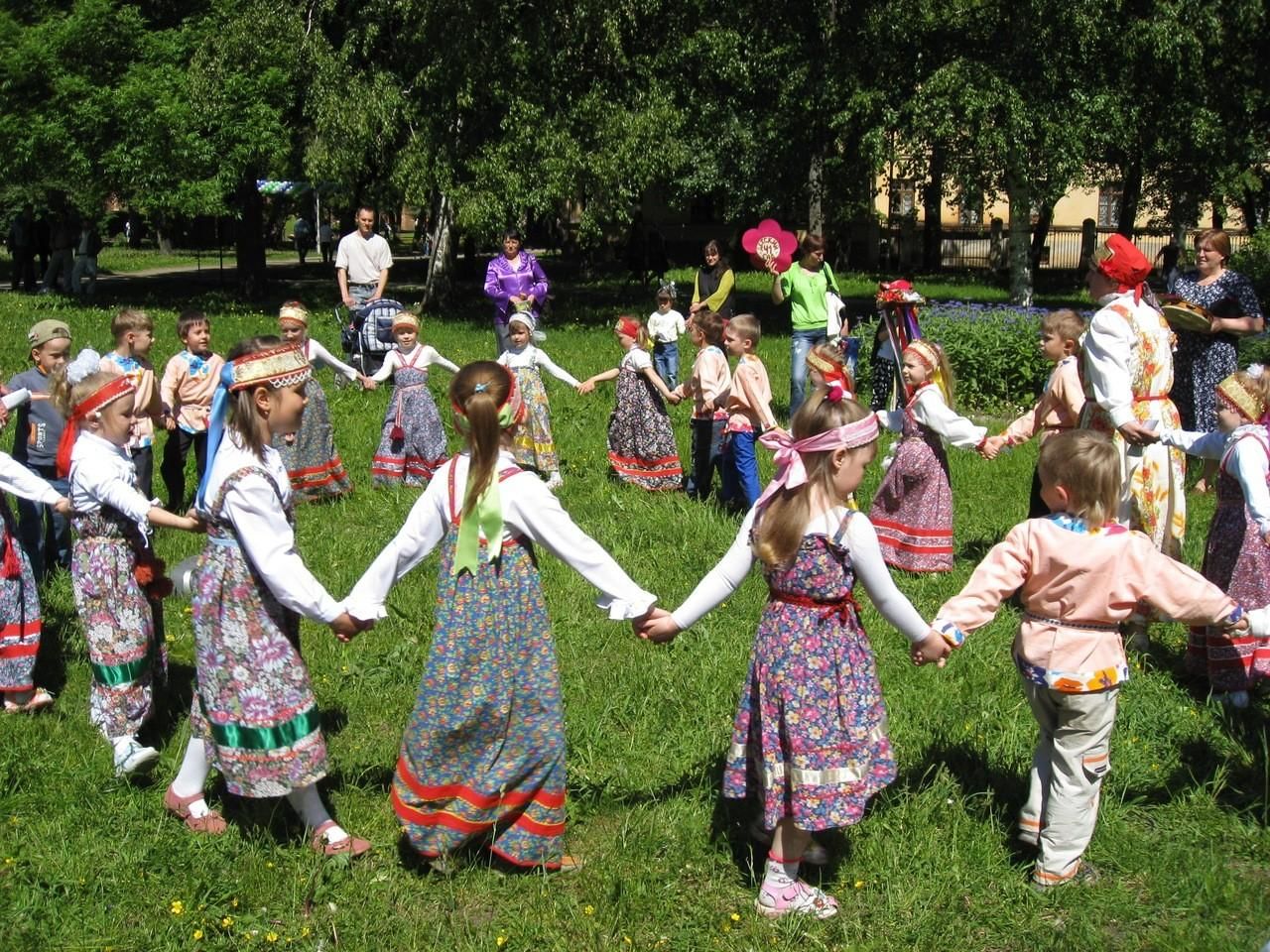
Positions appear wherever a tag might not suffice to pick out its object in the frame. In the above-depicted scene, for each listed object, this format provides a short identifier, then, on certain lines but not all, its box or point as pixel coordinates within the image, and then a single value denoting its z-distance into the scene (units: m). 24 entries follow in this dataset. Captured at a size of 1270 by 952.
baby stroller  12.04
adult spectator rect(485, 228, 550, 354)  13.73
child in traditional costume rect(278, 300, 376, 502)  9.48
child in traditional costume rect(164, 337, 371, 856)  4.35
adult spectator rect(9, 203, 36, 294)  27.56
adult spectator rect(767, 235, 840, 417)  11.91
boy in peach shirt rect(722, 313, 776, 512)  8.41
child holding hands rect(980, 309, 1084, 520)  7.00
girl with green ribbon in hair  4.21
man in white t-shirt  14.91
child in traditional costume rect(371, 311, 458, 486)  9.85
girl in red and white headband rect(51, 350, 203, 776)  5.09
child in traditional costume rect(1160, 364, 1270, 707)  5.49
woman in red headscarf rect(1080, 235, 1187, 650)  6.27
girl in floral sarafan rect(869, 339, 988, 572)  7.56
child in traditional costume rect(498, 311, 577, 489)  9.94
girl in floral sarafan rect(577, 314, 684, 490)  9.95
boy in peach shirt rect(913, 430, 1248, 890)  4.21
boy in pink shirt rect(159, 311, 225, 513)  8.64
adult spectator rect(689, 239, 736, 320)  14.57
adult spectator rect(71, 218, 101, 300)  25.81
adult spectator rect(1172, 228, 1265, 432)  8.34
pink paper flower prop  12.96
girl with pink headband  4.09
